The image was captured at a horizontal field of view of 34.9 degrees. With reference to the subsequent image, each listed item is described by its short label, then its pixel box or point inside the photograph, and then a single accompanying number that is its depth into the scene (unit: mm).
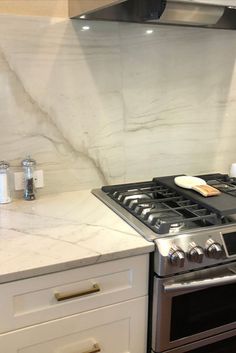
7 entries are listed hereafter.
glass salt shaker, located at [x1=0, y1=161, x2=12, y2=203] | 1535
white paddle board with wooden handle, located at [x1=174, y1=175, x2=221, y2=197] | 1511
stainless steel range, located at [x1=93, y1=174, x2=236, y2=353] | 1205
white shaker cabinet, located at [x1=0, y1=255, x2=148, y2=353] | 1078
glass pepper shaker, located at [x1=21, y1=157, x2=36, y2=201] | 1568
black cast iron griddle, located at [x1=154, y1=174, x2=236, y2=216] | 1347
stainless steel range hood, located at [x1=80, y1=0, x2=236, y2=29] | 1299
